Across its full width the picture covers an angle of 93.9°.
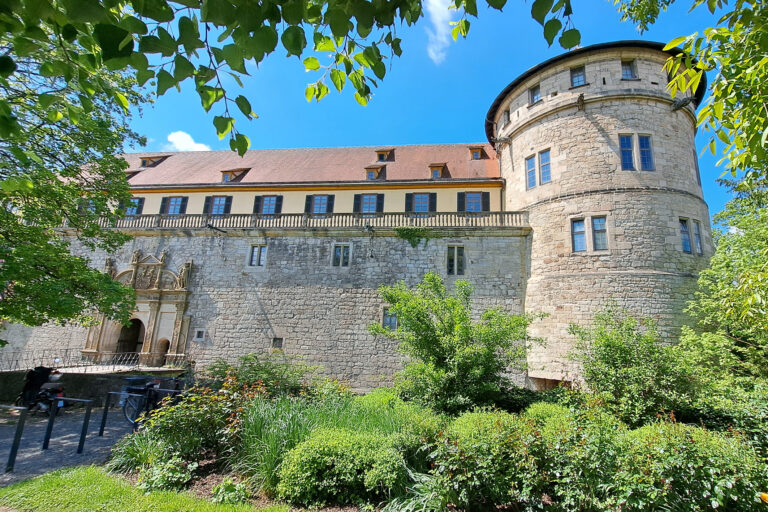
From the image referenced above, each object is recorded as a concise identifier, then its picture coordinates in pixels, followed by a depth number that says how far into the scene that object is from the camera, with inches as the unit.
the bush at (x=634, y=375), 297.3
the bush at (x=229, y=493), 196.9
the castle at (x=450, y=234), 547.5
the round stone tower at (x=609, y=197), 527.5
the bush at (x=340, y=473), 200.8
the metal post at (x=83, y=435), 269.6
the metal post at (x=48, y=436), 278.4
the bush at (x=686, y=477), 172.1
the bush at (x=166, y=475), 209.0
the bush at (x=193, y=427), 241.9
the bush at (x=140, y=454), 230.7
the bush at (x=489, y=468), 187.6
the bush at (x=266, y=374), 363.9
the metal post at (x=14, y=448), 231.3
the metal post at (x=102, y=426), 321.7
